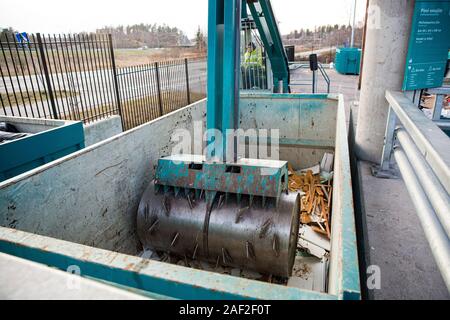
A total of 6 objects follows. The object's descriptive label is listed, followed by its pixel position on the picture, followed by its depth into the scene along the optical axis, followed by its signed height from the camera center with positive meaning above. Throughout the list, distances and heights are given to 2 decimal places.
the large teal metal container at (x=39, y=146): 3.08 -0.93
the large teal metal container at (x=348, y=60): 20.11 -0.99
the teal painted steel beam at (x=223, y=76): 3.11 -0.27
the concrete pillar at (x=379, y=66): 3.54 -0.26
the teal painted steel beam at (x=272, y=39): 5.63 +0.15
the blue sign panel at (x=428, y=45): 3.35 -0.05
